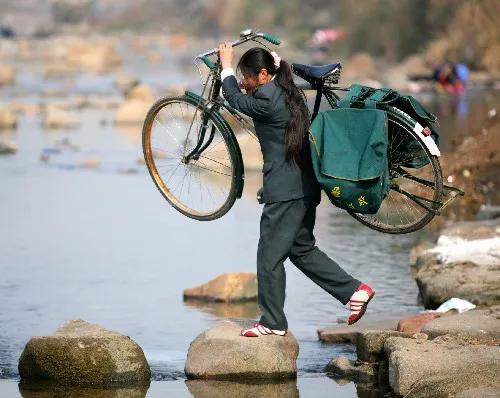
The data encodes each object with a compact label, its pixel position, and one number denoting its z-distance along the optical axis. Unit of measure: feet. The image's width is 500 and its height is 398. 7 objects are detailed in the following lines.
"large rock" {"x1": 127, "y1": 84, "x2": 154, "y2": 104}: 132.57
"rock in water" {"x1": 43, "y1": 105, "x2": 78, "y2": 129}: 104.42
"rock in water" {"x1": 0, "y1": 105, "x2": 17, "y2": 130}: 101.91
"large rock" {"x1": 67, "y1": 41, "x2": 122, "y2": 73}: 222.69
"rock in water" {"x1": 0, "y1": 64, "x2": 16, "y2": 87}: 167.53
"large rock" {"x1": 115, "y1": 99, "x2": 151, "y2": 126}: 108.99
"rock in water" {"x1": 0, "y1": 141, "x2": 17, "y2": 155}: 84.07
